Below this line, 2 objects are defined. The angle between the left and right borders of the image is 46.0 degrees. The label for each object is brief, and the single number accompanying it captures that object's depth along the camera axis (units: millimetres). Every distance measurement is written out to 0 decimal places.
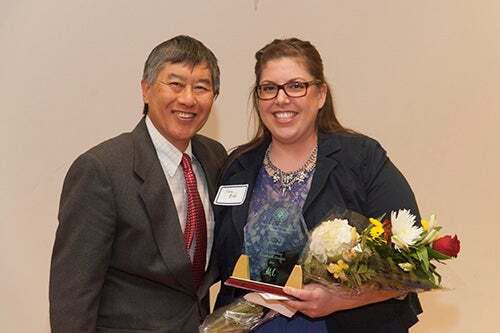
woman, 1986
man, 1891
